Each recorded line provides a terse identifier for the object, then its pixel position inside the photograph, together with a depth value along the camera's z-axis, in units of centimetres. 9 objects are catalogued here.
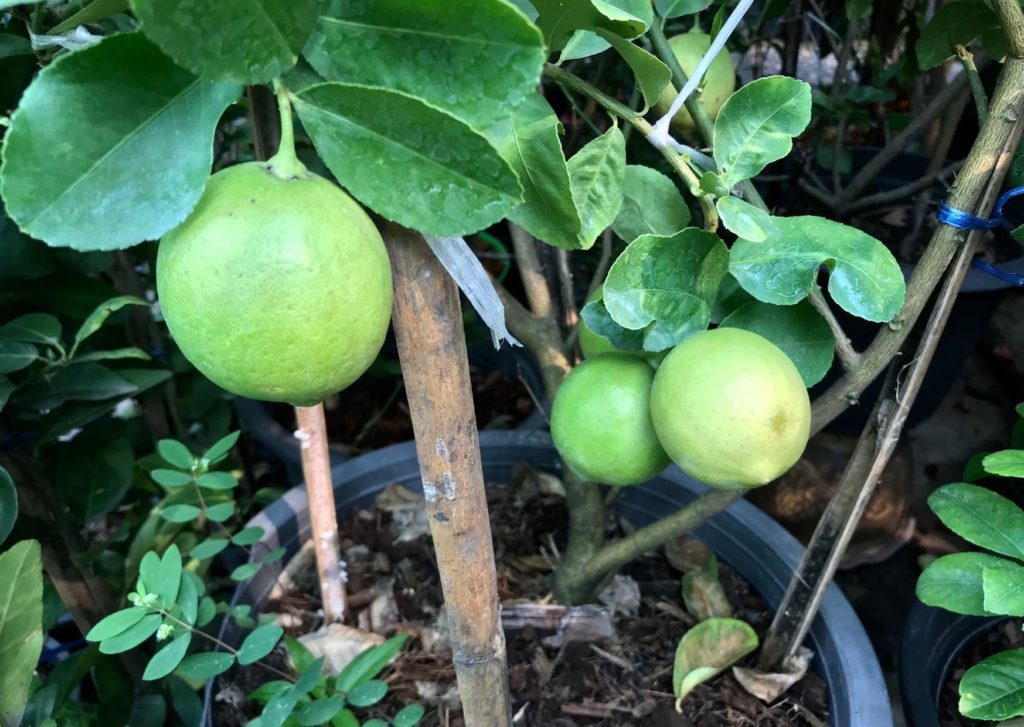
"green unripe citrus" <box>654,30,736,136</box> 75
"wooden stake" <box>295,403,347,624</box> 82
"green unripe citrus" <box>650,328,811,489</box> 50
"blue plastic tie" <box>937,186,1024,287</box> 58
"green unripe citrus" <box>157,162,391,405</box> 33
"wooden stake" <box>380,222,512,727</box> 43
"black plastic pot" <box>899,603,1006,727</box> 91
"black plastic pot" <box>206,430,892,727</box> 81
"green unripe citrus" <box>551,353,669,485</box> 60
